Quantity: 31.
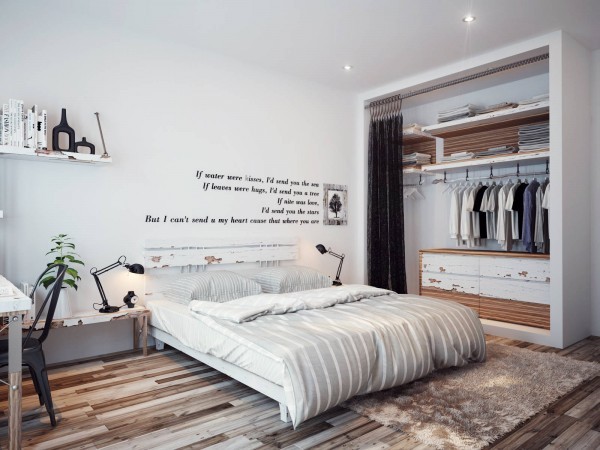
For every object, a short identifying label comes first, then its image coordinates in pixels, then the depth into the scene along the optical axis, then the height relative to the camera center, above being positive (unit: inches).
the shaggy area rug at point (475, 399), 89.5 -42.5
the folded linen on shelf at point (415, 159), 214.8 +30.2
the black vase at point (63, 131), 128.6 +27.6
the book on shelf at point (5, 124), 118.3 +27.2
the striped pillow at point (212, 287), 143.5 -21.4
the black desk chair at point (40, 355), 89.1 -26.3
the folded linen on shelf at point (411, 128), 203.8 +43.2
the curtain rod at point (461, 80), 163.0 +58.7
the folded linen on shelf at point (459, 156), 192.2 +28.3
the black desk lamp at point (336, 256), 190.2 -15.7
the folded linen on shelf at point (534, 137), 167.6 +31.9
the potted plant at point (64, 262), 124.6 -11.2
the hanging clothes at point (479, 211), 193.5 +4.0
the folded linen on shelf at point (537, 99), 161.5 +44.6
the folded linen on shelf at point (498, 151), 180.5 +28.6
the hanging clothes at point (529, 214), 172.9 +2.1
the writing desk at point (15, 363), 72.8 -23.2
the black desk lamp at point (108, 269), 135.6 -14.8
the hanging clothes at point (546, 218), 165.3 +0.4
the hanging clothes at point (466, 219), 196.1 +0.5
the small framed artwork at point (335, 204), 205.3 +8.3
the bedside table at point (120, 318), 122.5 -27.6
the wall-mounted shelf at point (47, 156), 118.4 +19.7
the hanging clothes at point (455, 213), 201.8 +3.3
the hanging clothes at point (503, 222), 183.5 -1.0
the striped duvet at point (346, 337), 89.4 -26.8
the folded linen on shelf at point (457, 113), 187.5 +46.4
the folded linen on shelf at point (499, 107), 173.1 +45.0
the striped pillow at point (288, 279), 161.9 -21.4
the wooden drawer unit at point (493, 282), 162.7 -25.2
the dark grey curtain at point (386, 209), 206.2 +5.7
